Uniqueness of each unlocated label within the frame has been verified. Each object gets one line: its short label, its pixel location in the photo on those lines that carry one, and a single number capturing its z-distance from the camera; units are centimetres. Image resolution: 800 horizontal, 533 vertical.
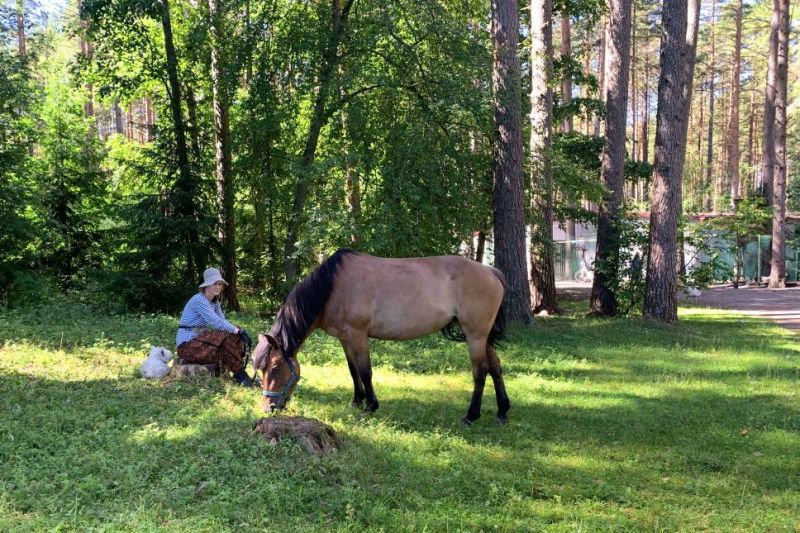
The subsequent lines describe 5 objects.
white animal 722
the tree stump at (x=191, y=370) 717
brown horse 639
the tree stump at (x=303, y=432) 480
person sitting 723
